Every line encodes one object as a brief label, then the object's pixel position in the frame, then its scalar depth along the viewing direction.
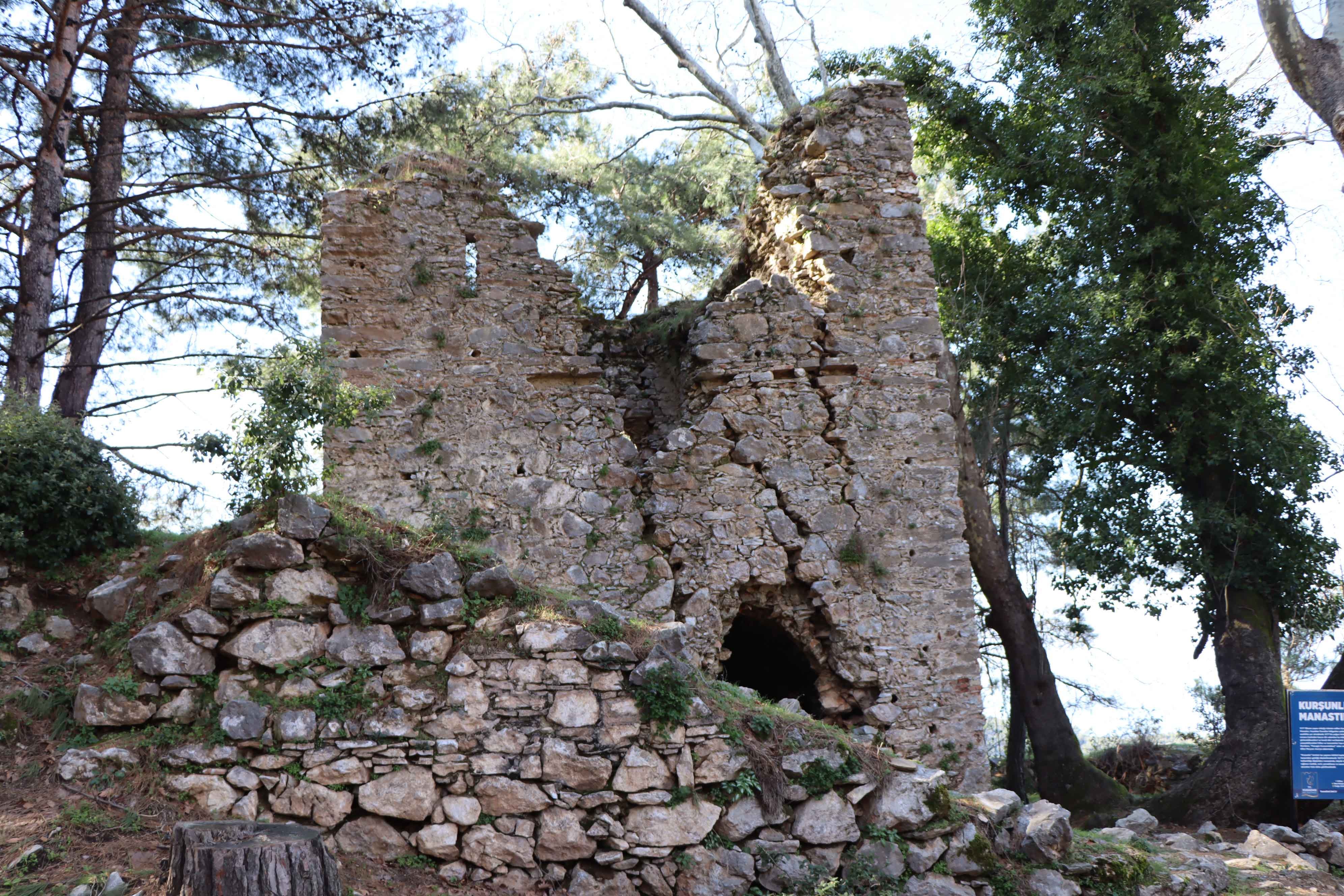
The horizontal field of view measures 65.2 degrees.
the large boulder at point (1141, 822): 10.41
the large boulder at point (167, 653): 6.10
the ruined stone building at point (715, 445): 9.27
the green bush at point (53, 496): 7.46
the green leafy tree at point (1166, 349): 11.90
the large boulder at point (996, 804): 7.10
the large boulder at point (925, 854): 6.55
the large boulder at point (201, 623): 6.21
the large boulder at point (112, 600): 6.94
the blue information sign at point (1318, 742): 9.50
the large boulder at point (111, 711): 6.04
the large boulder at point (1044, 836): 6.97
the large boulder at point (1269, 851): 8.55
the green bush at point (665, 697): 6.44
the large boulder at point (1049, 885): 6.79
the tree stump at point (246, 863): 4.49
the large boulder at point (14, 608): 6.99
